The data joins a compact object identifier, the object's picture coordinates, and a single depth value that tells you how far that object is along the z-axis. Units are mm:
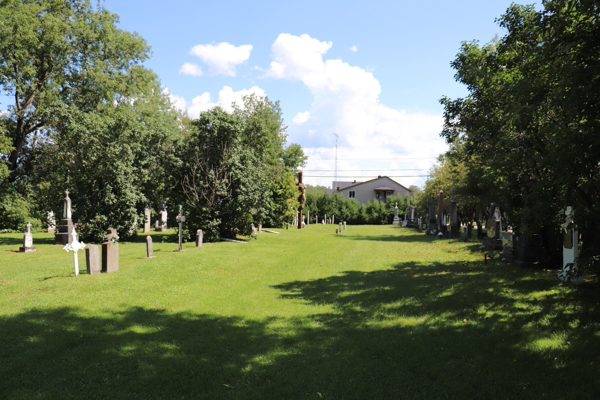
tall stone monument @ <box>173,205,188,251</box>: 18492
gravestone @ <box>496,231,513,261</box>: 13542
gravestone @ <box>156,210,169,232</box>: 34956
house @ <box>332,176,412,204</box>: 83000
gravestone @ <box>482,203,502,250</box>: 17252
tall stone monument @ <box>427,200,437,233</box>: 31753
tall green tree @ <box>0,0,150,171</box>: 24234
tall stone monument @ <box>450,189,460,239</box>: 26859
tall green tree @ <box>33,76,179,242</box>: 22656
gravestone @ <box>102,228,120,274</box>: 12016
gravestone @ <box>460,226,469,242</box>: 23672
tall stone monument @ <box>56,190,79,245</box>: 22188
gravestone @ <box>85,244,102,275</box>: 11695
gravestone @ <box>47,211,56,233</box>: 28075
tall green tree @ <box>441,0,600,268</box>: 5680
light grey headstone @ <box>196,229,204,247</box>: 20141
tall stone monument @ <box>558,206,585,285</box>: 9436
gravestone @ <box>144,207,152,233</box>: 33469
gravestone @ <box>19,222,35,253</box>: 18516
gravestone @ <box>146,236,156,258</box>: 15809
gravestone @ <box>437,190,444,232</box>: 30262
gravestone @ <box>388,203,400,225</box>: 59272
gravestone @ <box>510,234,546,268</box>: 12078
